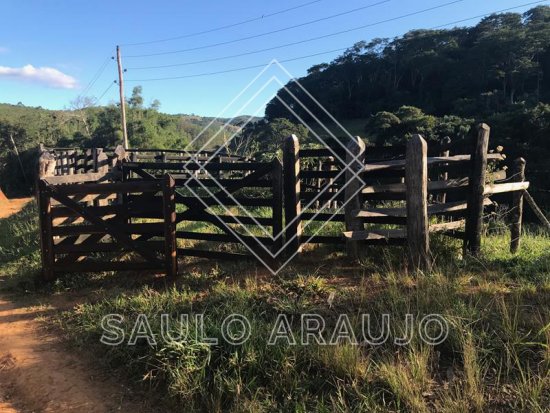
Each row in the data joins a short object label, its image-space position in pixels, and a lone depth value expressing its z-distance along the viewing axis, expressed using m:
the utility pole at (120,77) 34.39
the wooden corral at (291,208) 6.10
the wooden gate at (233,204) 6.61
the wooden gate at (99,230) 6.48
